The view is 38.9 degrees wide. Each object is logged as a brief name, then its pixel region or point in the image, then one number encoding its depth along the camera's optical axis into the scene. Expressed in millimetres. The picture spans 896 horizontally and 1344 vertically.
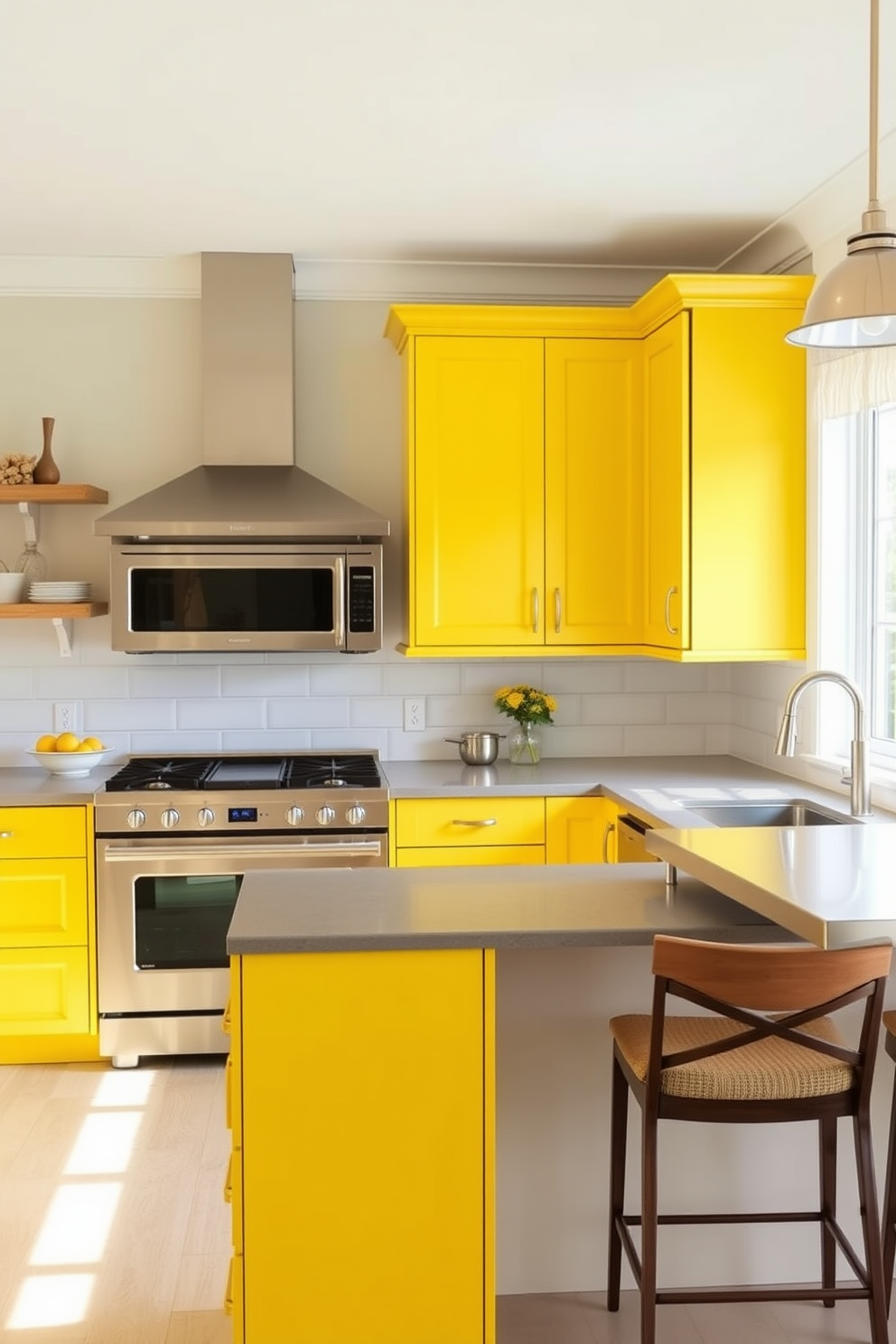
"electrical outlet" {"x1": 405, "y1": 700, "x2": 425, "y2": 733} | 4492
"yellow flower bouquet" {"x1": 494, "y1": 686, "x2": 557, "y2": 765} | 4316
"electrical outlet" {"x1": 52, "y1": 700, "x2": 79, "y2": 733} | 4367
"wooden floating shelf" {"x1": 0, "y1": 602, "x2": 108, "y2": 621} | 4039
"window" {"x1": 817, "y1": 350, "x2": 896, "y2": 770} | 3525
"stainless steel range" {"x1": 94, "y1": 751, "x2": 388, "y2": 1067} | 3830
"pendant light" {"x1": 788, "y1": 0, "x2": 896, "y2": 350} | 1825
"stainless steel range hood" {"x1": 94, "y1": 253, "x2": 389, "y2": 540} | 4160
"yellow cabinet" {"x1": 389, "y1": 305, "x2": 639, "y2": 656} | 4070
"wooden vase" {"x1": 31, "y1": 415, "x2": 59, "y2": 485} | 4137
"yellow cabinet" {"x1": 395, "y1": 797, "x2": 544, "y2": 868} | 3924
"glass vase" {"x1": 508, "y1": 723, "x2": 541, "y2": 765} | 4375
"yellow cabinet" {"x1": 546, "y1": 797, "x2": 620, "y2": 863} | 3945
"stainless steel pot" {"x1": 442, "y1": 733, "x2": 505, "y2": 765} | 4289
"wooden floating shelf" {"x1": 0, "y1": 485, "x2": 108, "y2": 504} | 4070
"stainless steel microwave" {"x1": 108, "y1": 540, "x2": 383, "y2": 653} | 3986
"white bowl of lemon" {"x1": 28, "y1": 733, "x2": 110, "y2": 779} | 4059
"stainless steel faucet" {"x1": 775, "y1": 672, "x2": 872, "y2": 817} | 2590
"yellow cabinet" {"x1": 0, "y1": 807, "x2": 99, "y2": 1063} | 3816
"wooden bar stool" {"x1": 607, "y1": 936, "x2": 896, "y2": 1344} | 1880
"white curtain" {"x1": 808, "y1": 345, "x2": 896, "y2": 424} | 3271
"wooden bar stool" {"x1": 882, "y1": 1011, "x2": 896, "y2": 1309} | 2180
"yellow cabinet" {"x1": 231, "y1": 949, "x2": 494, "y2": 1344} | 2008
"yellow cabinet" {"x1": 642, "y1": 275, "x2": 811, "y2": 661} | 3787
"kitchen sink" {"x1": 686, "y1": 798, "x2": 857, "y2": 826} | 3504
